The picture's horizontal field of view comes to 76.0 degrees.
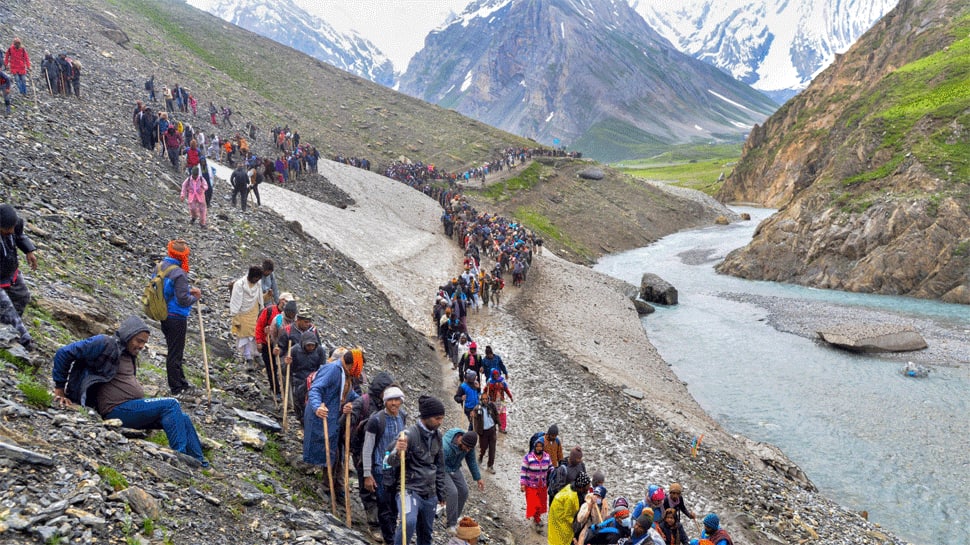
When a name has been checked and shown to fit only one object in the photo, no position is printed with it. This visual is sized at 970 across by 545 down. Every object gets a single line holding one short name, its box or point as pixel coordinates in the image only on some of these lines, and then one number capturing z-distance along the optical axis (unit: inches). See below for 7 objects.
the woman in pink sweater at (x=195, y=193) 807.7
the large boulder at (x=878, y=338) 1241.4
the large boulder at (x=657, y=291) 1745.8
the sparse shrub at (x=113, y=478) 270.8
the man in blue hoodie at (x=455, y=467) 376.5
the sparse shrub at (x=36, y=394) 299.0
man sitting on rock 302.4
